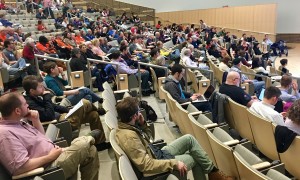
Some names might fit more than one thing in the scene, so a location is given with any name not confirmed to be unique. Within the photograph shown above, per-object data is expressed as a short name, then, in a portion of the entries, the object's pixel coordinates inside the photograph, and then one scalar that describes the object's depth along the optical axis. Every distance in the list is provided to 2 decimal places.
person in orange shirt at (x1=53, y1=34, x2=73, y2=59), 5.99
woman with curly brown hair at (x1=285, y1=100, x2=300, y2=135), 2.15
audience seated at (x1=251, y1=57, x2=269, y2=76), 5.60
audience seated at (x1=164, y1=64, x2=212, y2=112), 3.08
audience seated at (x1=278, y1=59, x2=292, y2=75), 5.64
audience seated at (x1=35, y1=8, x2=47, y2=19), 9.91
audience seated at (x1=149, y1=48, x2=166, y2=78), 4.56
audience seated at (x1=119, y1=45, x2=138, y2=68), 5.00
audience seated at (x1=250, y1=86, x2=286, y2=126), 2.42
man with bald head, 2.97
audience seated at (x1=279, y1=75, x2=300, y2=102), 3.37
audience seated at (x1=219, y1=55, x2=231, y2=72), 5.01
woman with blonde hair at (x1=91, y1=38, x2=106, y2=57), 5.56
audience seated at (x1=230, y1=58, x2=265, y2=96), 4.69
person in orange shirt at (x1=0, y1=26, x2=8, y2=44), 6.04
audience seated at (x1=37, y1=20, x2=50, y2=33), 8.79
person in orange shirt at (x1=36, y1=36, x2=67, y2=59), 5.79
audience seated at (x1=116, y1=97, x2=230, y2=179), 1.72
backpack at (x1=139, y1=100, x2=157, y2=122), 3.24
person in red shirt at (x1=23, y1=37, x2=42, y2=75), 4.44
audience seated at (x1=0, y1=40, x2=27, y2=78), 4.22
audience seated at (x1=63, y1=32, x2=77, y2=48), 6.73
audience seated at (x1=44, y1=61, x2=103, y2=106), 3.16
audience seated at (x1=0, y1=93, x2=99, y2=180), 1.63
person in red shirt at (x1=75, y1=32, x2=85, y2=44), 7.36
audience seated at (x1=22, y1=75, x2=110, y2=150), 2.41
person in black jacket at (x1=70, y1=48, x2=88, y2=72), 4.31
